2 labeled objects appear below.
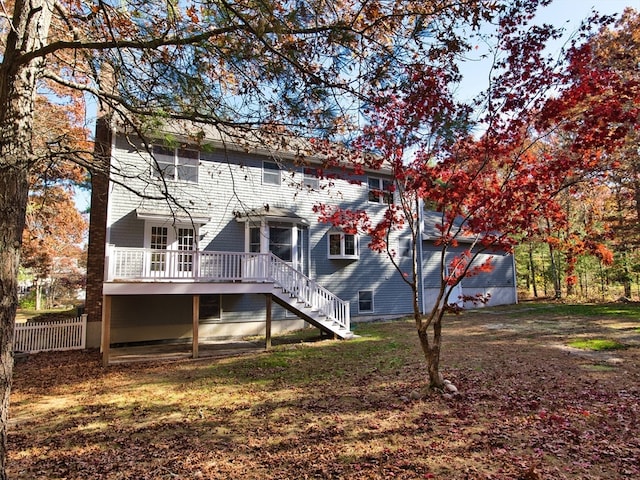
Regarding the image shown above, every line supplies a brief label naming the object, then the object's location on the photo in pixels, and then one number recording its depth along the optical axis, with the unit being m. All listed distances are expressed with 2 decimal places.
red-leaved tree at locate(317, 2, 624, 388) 5.34
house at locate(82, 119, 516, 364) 10.21
